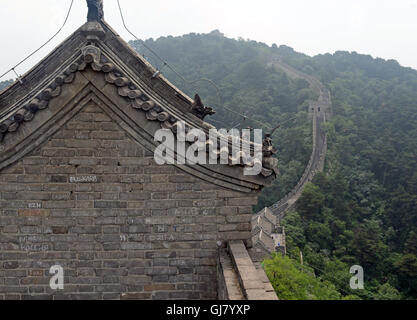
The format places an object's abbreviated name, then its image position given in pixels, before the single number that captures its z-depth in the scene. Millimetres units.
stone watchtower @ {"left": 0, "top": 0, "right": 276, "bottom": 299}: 6875
